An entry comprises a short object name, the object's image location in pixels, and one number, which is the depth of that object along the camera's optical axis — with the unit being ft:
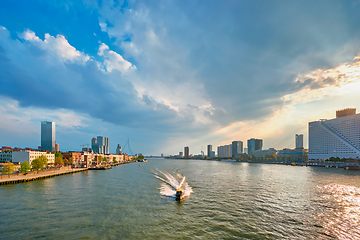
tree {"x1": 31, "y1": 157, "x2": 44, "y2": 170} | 258.37
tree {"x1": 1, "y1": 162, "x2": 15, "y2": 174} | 208.16
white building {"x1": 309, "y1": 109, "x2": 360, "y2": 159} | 612.70
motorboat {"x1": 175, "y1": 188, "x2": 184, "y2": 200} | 124.47
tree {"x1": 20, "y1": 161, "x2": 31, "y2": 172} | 230.89
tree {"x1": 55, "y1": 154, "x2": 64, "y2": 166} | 385.50
